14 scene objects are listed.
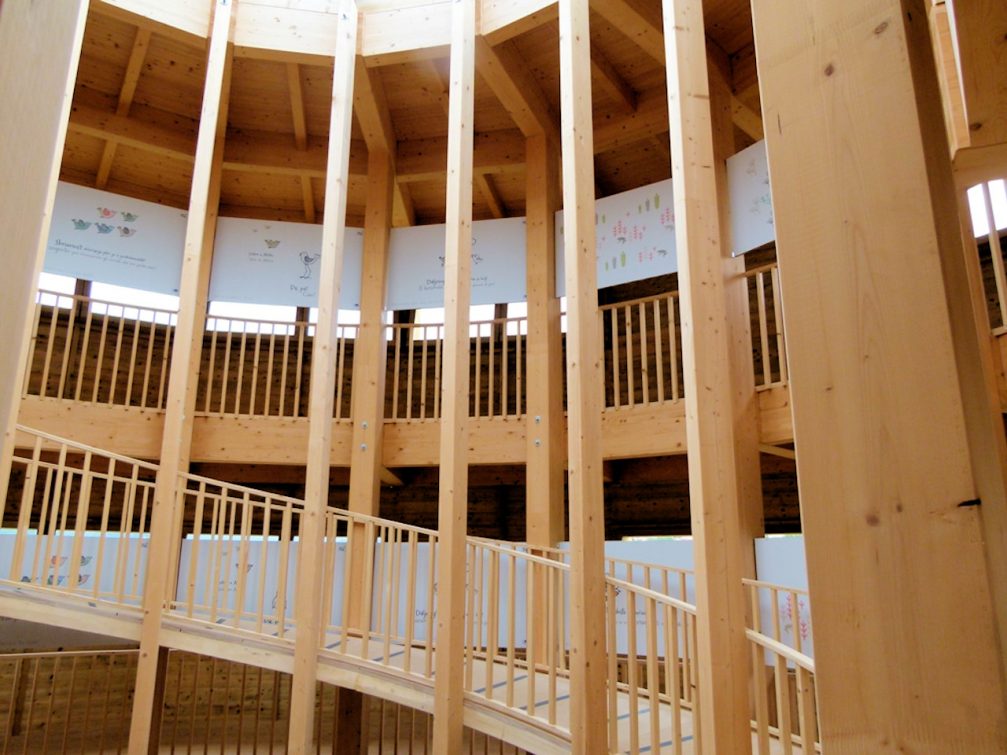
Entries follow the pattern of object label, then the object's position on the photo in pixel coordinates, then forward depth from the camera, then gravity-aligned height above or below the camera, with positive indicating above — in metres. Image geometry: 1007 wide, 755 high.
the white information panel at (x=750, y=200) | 6.56 +2.75
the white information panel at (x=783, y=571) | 5.84 -0.40
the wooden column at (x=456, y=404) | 4.34 +0.68
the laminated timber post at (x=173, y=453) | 5.08 +0.45
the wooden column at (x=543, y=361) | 7.18 +1.53
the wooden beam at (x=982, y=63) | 1.42 +0.88
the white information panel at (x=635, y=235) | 7.44 +2.79
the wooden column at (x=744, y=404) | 5.97 +0.91
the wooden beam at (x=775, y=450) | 6.22 +0.56
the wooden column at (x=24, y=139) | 0.64 +0.33
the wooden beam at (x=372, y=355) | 7.46 +1.64
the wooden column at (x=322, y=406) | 4.85 +0.75
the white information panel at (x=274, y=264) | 8.37 +2.79
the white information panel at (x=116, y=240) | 7.87 +2.89
